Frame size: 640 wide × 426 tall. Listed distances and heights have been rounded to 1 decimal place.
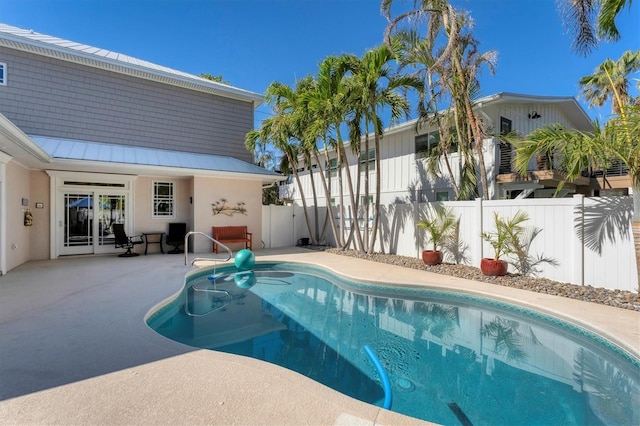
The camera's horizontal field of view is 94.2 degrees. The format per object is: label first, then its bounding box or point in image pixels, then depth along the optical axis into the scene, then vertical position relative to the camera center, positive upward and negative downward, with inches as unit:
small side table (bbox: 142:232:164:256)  442.9 -39.5
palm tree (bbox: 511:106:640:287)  201.9 +48.8
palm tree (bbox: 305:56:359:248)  363.9 +138.7
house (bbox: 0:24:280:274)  380.5 +86.5
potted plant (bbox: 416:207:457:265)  344.2 -21.3
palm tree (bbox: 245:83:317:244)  426.6 +122.7
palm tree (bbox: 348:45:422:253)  352.2 +155.9
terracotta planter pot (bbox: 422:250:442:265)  343.4 -52.4
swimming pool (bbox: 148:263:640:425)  128.5 -82.0
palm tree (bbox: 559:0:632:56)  217.3 +142.8
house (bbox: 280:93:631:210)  436.8 +87.8
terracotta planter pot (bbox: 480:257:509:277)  284.7 -53.7
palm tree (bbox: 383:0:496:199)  341.5 +185.1
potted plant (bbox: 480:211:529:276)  284.4 -29.8
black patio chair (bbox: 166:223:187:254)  450.6 -34.7
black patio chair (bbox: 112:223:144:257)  405.1 -39.1
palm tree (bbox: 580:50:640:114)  433.1 +214.0
